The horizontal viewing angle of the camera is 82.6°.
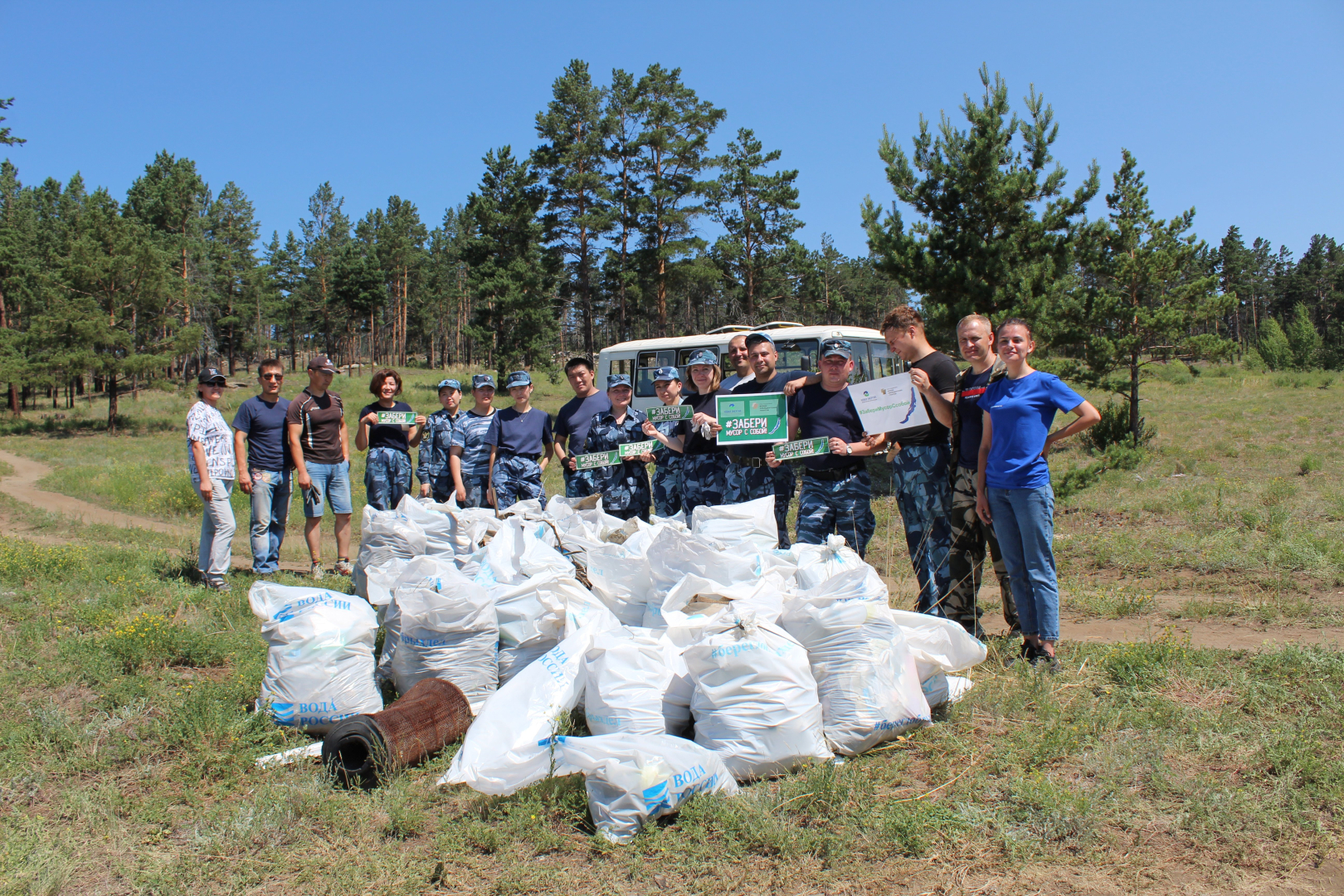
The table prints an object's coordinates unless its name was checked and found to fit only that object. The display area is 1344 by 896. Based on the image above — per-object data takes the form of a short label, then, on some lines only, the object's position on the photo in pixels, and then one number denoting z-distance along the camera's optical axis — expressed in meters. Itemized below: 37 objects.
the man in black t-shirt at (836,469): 4.64
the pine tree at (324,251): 57.97
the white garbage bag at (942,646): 3.36
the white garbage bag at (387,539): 5.12
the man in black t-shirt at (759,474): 5.20
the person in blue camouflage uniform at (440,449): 6.61
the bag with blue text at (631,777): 2.67
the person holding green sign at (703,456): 5.48
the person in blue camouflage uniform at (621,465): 5.72
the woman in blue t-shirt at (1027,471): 3.81
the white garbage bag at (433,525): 5.22
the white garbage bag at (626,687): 3.05
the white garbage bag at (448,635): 3.59
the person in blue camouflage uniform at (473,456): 6.45
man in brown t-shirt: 6.31
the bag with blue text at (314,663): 3.54
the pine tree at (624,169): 32.38
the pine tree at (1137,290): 14.02
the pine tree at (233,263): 52.22
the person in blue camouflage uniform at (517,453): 6.20
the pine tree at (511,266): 33.66
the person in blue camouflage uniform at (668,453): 5.55
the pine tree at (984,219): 12.72
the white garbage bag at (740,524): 4.00
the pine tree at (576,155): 32.47
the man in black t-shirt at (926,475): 4.41
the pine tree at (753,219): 35.22
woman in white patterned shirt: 5.94
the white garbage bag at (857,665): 3.11
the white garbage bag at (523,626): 3.82
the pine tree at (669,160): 31.69
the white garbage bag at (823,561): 3.59
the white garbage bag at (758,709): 2.95
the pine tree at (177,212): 46.16
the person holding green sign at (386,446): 6.70
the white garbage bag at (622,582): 4.02
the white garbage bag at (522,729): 2.95
